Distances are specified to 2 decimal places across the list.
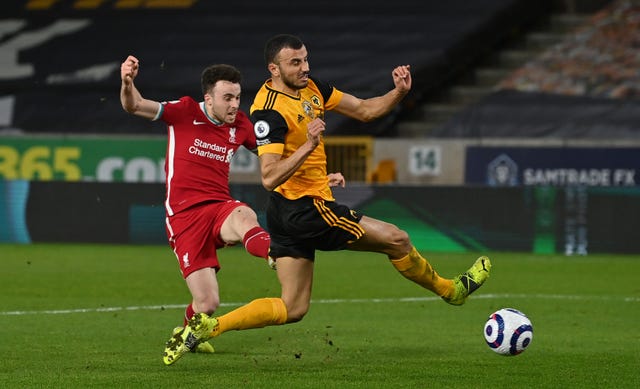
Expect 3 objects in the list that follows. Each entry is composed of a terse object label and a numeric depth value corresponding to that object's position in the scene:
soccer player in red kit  17.42
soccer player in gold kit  15.55
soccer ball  15.65
